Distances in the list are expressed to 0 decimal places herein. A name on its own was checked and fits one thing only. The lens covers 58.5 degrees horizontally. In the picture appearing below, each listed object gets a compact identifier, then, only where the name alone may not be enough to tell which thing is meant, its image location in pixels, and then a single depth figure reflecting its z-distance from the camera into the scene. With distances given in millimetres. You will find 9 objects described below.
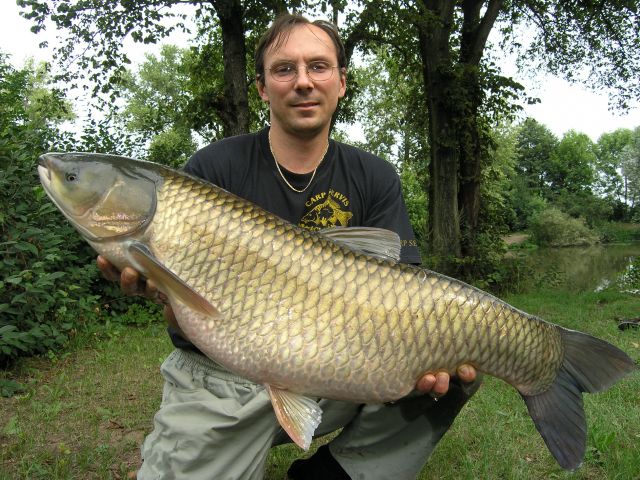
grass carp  1677
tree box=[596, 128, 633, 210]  48891
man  2006
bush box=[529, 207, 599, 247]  32188
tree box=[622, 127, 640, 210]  46781
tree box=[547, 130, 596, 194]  47928
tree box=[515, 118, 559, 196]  48188
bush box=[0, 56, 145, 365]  4027
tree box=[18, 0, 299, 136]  8289
